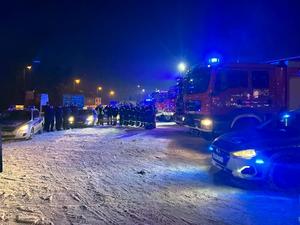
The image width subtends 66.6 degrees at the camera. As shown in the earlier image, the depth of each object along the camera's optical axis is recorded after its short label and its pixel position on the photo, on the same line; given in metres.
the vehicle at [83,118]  14.13
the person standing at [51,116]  12.35
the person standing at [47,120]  12.33
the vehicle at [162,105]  17.87
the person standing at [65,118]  13.33
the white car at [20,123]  9.31
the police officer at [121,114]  15.07
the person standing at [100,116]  15.89
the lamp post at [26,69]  25.91
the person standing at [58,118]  12.86
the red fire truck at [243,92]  7.89
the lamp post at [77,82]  45.67
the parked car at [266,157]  4.44
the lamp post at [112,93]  70.39
